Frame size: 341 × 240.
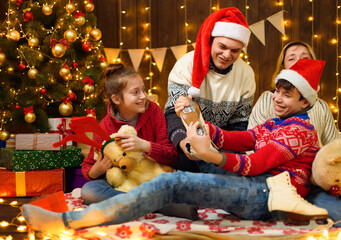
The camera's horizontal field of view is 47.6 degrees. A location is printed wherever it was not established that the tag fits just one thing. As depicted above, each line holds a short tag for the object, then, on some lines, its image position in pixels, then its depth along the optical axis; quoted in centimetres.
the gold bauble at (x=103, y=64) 337
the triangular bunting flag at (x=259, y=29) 363
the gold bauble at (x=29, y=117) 295
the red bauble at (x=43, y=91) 307
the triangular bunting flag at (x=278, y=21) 358
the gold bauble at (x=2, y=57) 297
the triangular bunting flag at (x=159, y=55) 409
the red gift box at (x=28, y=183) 265
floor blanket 150
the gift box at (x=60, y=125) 298
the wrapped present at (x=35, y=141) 272
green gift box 267
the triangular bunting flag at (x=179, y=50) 396
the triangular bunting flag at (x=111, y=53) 410
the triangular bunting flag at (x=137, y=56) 414
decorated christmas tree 304
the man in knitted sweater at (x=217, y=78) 225
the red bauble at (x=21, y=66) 304
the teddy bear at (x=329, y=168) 168
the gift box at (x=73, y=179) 283
